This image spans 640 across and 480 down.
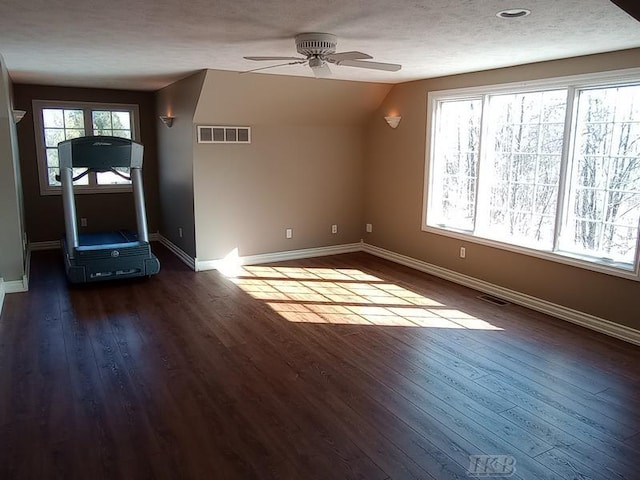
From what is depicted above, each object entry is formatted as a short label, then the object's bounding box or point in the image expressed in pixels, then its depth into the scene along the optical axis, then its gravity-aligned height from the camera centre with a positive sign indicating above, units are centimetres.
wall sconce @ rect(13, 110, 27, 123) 571 +49
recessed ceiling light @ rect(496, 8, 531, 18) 279 +86
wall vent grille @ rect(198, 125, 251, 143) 586 +28
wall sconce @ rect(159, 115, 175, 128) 653 +50
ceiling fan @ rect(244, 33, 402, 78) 338 +75
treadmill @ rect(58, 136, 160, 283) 534 -97
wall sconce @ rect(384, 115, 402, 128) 635 +49
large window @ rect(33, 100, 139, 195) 700 +41
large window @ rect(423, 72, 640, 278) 411 -11
